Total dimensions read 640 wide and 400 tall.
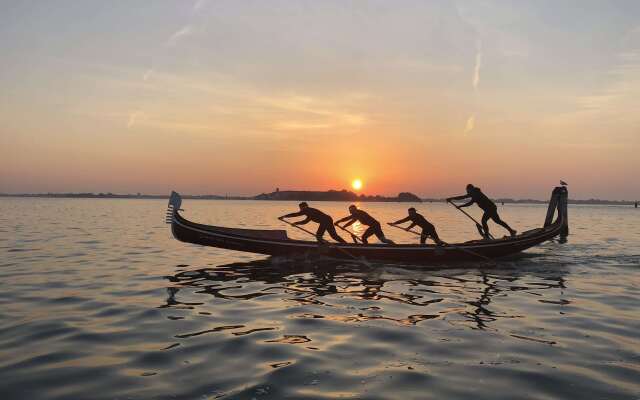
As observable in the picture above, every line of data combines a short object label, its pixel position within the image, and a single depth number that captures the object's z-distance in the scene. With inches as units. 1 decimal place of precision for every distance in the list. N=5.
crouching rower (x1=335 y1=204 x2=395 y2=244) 773.9
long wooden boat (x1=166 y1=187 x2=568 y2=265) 714.8
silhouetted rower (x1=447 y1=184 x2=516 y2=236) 824.9
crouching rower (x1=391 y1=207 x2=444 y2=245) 775.1
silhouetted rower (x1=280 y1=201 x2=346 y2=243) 750.9
